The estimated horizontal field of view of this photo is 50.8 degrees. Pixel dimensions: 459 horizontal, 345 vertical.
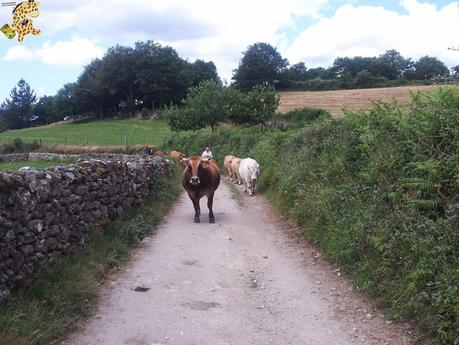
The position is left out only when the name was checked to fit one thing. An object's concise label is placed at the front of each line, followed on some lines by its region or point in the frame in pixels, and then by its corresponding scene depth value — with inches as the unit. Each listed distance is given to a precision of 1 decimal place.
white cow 738.8
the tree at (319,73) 4038.4
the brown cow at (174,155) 1280.8
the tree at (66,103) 3855.8
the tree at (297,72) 3552.7
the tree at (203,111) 1785.2
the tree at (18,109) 4611.2
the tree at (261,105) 1721.2
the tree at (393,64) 3435.0
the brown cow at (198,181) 490.9
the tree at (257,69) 3344.0
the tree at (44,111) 4505.4
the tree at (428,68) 3174.2
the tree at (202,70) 3883.1
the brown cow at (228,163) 1001.5
